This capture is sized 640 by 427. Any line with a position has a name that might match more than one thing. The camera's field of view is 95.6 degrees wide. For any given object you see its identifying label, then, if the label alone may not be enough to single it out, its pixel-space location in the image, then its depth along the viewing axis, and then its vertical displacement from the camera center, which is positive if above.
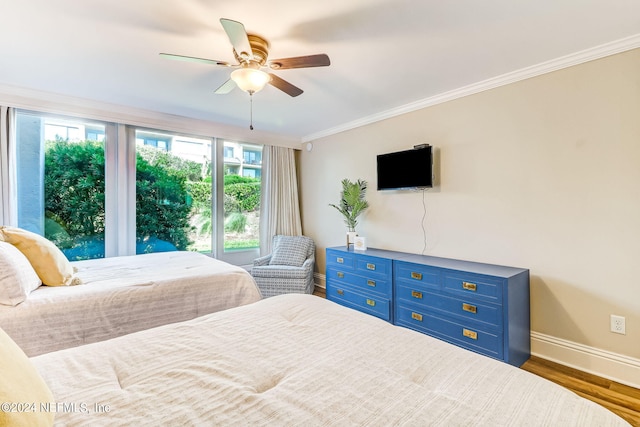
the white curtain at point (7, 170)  2.78 +0.43
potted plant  3.77 +0.14
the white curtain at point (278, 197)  4.55 +0.26
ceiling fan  1.82 +1.01
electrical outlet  2.09 -0.82
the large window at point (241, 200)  4.32 +0.21
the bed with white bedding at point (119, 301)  1.68 -0.59
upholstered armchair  3.86 -0.74
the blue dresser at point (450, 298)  2.23 -0.77
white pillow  1.64 -0.37
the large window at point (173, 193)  3.64 +0.28
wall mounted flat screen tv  3.07 +0.49
